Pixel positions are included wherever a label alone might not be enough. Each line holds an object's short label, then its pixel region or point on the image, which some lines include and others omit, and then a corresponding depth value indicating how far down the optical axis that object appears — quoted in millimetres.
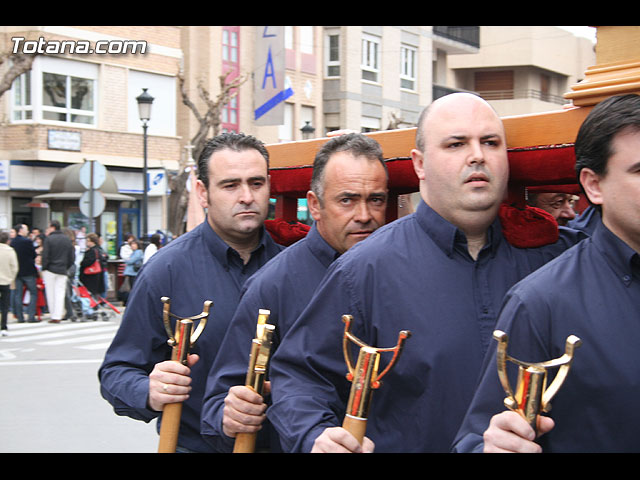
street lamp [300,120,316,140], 17984
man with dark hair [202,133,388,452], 2590
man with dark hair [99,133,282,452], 2949
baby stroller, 14406
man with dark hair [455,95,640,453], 1635
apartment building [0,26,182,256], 19750
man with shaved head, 2029
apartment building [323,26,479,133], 28594
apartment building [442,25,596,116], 33781
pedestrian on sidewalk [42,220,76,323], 13180
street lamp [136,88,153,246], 16156
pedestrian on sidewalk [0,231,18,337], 11984
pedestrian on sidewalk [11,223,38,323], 13109
